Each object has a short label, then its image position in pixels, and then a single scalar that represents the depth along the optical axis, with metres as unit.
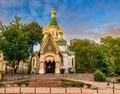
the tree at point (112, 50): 22.49
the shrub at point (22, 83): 14.33
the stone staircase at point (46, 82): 14.32
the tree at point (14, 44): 18.47
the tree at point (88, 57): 21.38
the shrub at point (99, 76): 16.44
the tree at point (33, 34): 23.19
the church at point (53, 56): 20.41
